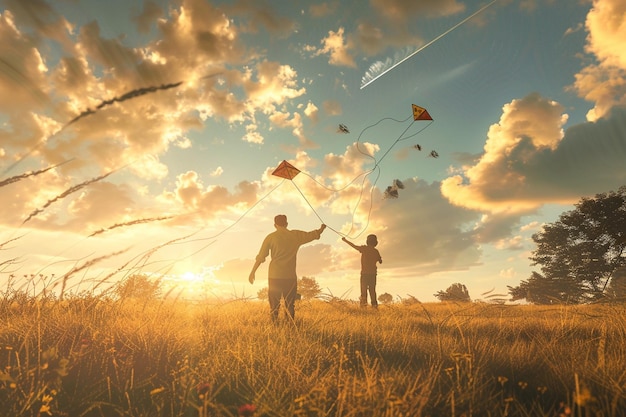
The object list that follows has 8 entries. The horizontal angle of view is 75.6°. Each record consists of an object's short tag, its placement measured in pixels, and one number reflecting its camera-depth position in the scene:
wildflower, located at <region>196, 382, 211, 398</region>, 2.53
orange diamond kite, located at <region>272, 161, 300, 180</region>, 9.30
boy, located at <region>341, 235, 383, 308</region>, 12.58
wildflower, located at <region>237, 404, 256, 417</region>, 2.19
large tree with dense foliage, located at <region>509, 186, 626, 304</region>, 30.69
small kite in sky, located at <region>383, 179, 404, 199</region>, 9.91
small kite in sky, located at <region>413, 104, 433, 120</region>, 9.44
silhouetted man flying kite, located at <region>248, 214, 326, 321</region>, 8.77
